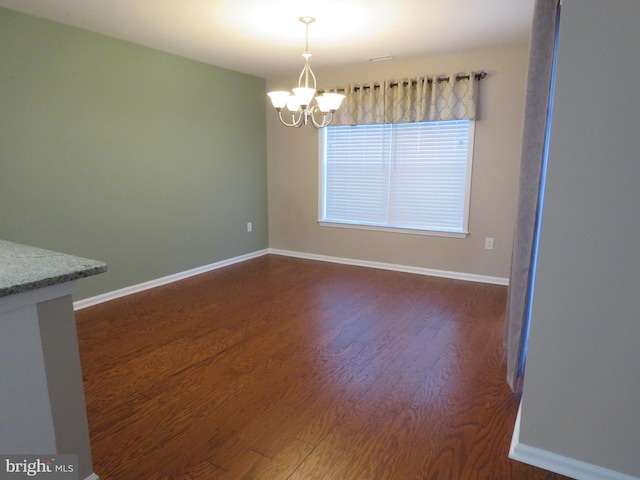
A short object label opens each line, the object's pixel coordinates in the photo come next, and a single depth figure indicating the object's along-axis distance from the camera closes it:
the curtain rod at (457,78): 3.68
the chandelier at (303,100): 2.71
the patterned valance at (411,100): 3.74
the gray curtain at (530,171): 1.65
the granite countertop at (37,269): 1.09
